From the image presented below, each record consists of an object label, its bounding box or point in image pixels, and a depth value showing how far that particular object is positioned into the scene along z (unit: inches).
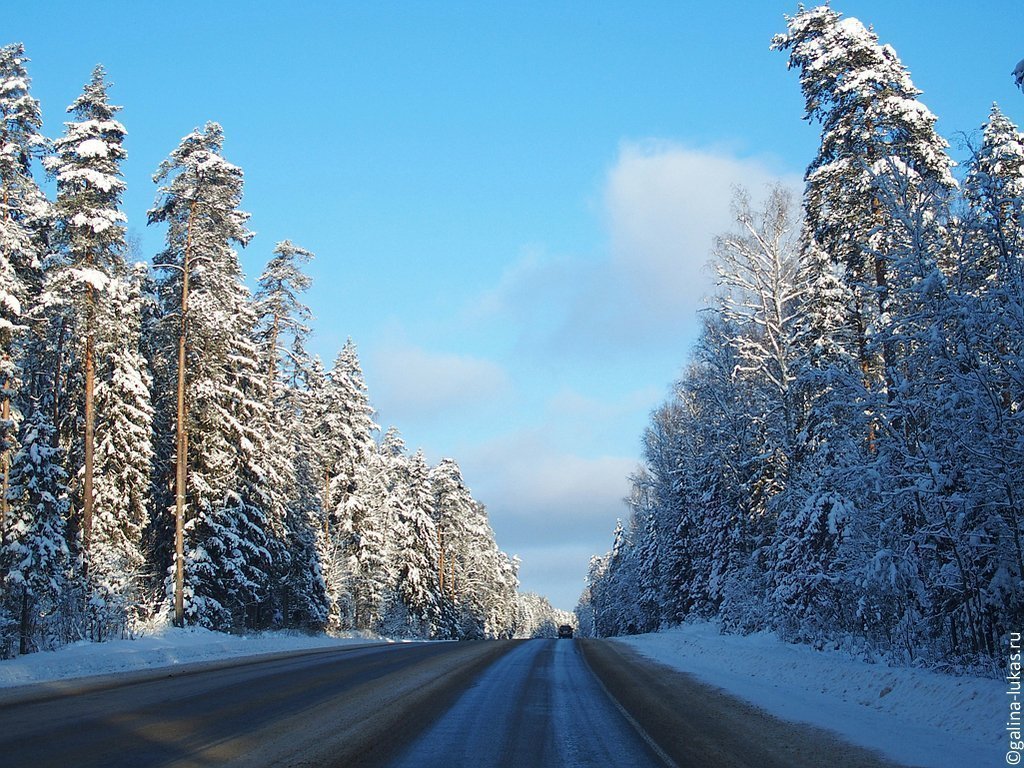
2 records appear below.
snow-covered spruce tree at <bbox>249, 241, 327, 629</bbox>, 1635.1
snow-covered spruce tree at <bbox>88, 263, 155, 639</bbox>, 1200.2
